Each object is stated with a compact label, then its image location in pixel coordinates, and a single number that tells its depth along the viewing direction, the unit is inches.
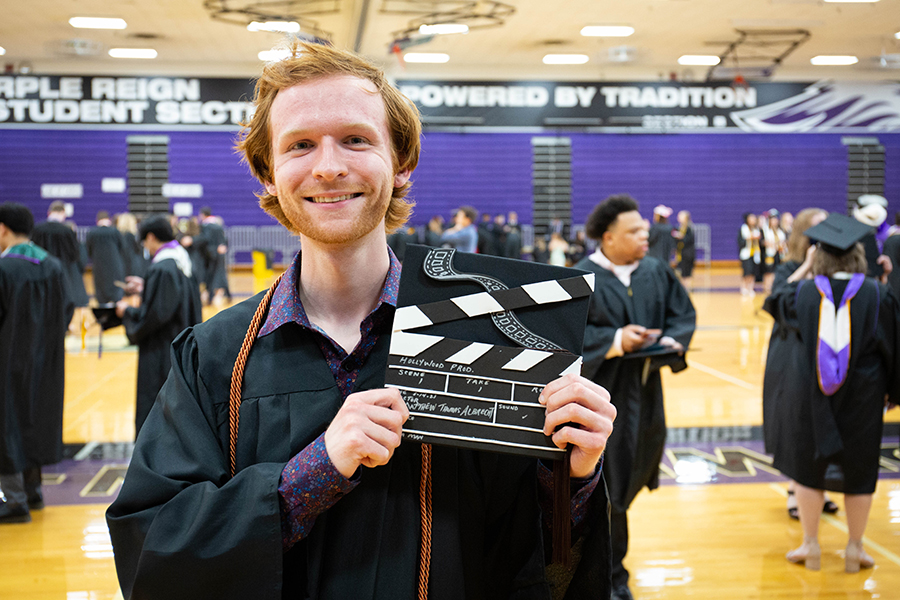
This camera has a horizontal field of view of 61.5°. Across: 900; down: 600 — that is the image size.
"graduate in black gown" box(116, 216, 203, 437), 235.1
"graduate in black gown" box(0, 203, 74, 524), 213.2
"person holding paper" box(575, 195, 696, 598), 167.6
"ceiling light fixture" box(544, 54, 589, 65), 777.6
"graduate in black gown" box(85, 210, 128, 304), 616.5
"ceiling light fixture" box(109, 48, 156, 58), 732.0
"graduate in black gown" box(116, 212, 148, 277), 652.7
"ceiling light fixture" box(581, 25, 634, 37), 665.6
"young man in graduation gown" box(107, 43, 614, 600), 50.8
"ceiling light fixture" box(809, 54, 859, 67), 810.8
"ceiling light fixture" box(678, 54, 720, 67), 790.5
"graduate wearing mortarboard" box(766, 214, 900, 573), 177.9
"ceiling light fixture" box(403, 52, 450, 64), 758.5
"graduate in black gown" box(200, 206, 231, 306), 627.8
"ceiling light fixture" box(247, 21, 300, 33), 636.7
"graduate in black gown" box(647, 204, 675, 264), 685.3
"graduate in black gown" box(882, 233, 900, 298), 381.4
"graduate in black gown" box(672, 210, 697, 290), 756.0
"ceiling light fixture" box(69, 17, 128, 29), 626.2
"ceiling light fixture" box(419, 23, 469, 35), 650.8
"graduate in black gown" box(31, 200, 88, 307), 513.0
